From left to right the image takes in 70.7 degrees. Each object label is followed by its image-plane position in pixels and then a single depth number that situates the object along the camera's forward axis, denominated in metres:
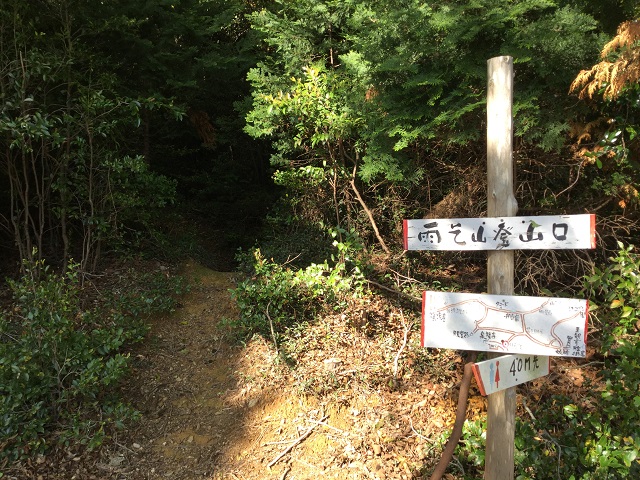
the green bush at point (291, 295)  4.94
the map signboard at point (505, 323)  2.15
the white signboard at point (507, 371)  2.19
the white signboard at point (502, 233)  2.15
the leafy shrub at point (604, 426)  2.67
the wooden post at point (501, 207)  2.44
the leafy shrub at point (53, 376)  3.59
